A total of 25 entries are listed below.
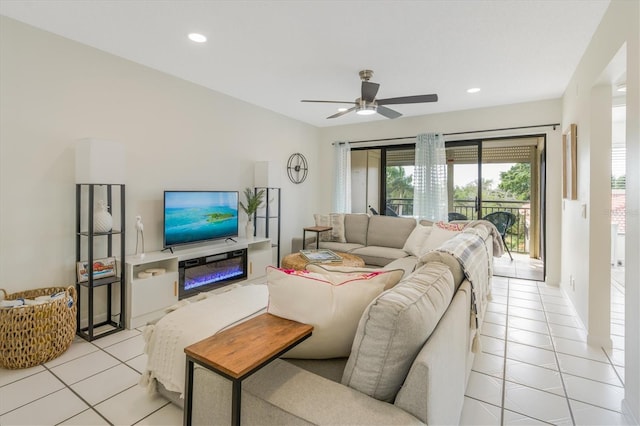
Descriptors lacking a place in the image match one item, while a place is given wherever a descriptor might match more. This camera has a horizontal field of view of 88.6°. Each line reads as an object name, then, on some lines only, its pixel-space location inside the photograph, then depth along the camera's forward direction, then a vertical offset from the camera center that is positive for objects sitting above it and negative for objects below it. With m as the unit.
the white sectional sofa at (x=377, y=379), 1.04 -0.61
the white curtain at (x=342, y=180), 6.00 +0.61
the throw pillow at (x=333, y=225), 5.07 -0.18
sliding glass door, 5.10 +0.52
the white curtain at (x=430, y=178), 5.08 +0.56
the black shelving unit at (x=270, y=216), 4.77 -0.05
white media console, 2.94 -0.66
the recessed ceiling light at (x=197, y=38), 2.70 +1.46
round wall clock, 5.58 +0.79
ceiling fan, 3.16 +1.14
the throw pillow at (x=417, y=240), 4.21 -0.34
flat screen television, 3.48 -0.04
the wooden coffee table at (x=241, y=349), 1.04 -0.48
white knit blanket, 1.61 -0.59
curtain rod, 4.38 +1.23
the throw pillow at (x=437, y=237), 3.98 -0.28
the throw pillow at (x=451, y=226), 4.02 -0.15
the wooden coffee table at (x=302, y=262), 3.52 -0.55
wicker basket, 2.20 -0.84
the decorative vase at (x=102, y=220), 2.78 -0.07
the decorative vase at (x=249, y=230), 4.44 -0.24
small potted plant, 4.45 +0.09
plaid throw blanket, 1.84 -0.28
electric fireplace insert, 3.51 -0.69
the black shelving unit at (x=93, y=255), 2.67 -0.38
